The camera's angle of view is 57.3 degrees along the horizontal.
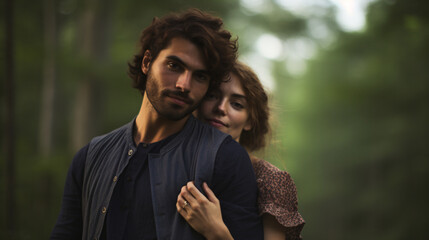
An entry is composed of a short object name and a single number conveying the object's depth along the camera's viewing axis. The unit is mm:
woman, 2348
